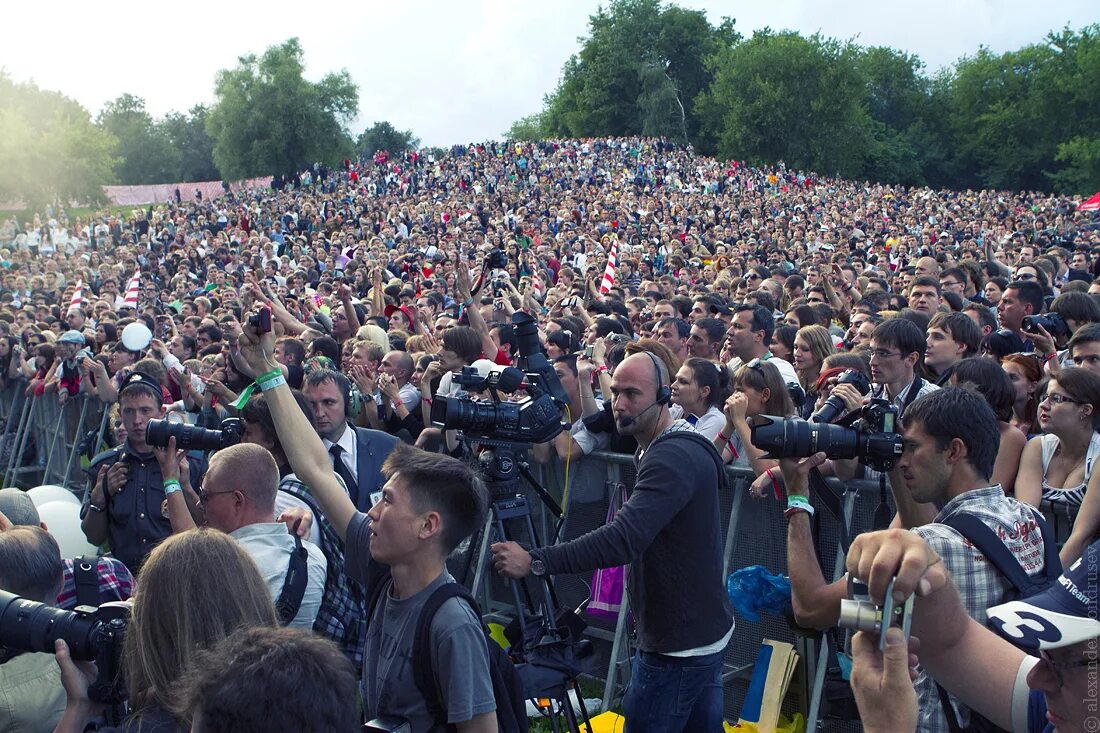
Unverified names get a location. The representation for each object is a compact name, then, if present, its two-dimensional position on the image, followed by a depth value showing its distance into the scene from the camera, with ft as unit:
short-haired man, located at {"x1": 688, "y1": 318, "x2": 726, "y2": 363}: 25.22
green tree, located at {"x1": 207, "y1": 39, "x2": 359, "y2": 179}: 216.13
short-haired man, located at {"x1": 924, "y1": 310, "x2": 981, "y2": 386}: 20.54
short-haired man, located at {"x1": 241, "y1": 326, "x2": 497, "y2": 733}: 9.89
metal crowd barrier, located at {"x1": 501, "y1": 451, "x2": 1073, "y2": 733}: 16.44
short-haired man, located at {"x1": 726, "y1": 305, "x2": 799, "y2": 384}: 24.08
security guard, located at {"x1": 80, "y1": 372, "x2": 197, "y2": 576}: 18.97
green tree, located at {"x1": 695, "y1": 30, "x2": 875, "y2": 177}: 223.92
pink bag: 19.94
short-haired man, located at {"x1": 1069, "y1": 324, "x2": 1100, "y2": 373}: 17.65
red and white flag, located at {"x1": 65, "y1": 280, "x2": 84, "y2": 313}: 48.02
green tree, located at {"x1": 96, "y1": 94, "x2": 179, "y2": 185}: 321.32
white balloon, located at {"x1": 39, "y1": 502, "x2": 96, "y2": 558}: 23.59
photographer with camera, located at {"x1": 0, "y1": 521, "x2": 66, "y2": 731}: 10.93
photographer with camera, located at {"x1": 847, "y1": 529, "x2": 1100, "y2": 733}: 6.09
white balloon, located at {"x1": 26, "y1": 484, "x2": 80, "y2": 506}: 25.63
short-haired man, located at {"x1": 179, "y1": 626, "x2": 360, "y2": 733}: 6.52
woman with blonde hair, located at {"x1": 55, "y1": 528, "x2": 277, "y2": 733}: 8.52
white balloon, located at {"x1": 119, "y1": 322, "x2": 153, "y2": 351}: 32.68
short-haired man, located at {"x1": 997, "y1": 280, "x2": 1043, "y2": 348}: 25.20
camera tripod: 12.74
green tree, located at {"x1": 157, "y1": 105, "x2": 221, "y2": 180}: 319.74
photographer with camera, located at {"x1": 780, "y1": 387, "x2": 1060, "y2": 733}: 9.47
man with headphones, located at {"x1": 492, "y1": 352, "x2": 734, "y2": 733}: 13.08
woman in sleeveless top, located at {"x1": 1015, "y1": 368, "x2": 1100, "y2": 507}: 15.15
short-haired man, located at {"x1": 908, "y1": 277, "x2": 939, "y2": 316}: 27.84
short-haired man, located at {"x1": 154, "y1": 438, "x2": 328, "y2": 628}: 12.28
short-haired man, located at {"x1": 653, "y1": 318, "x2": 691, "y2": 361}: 25.44
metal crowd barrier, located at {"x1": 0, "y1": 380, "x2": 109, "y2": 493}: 36.17
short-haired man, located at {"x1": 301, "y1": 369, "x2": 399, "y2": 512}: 18.69
